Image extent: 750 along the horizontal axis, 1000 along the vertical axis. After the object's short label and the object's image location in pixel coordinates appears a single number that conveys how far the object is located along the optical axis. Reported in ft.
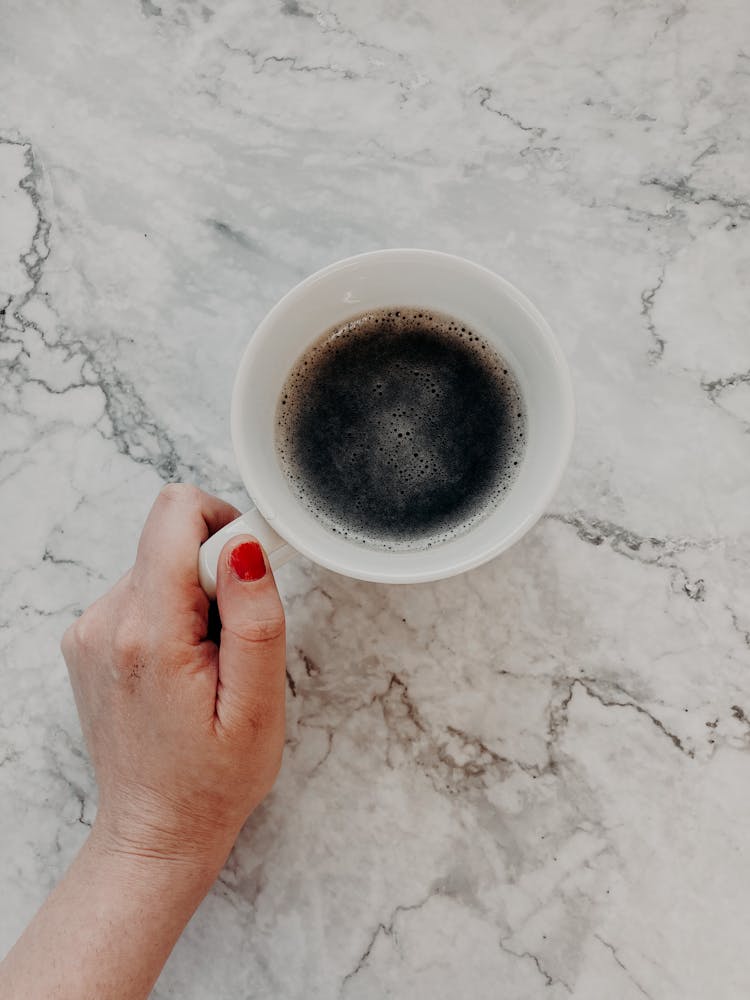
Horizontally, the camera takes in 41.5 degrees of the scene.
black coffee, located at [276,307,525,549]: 1.00
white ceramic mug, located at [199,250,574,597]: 0.90
